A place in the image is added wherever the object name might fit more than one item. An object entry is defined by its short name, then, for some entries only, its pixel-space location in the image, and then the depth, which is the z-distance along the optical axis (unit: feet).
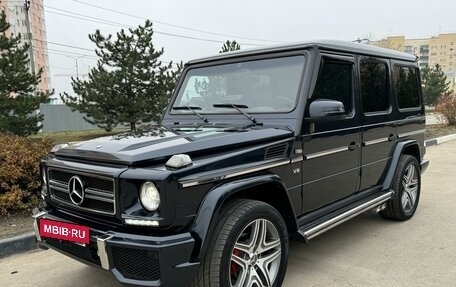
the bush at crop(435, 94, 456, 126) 60.13
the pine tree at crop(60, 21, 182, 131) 60.08
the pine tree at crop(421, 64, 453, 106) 135.44
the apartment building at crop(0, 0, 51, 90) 203.82
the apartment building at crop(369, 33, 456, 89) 319.27
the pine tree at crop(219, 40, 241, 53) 64.69
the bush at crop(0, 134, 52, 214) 17.19
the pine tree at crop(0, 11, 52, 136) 41.98
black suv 8.50
